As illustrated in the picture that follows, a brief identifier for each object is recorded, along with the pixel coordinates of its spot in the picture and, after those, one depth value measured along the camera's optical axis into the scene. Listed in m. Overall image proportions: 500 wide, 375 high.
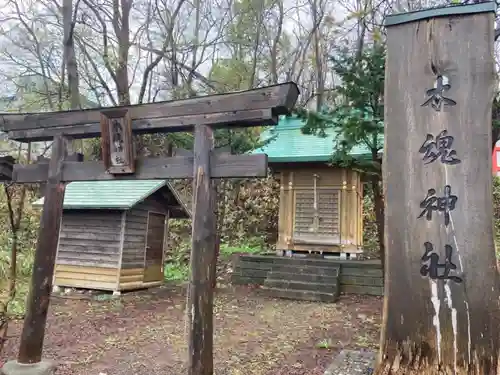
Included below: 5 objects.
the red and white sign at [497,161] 24.12
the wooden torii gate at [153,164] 4.57
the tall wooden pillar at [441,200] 3.45
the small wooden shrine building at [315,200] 12.23
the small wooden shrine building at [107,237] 10.86
